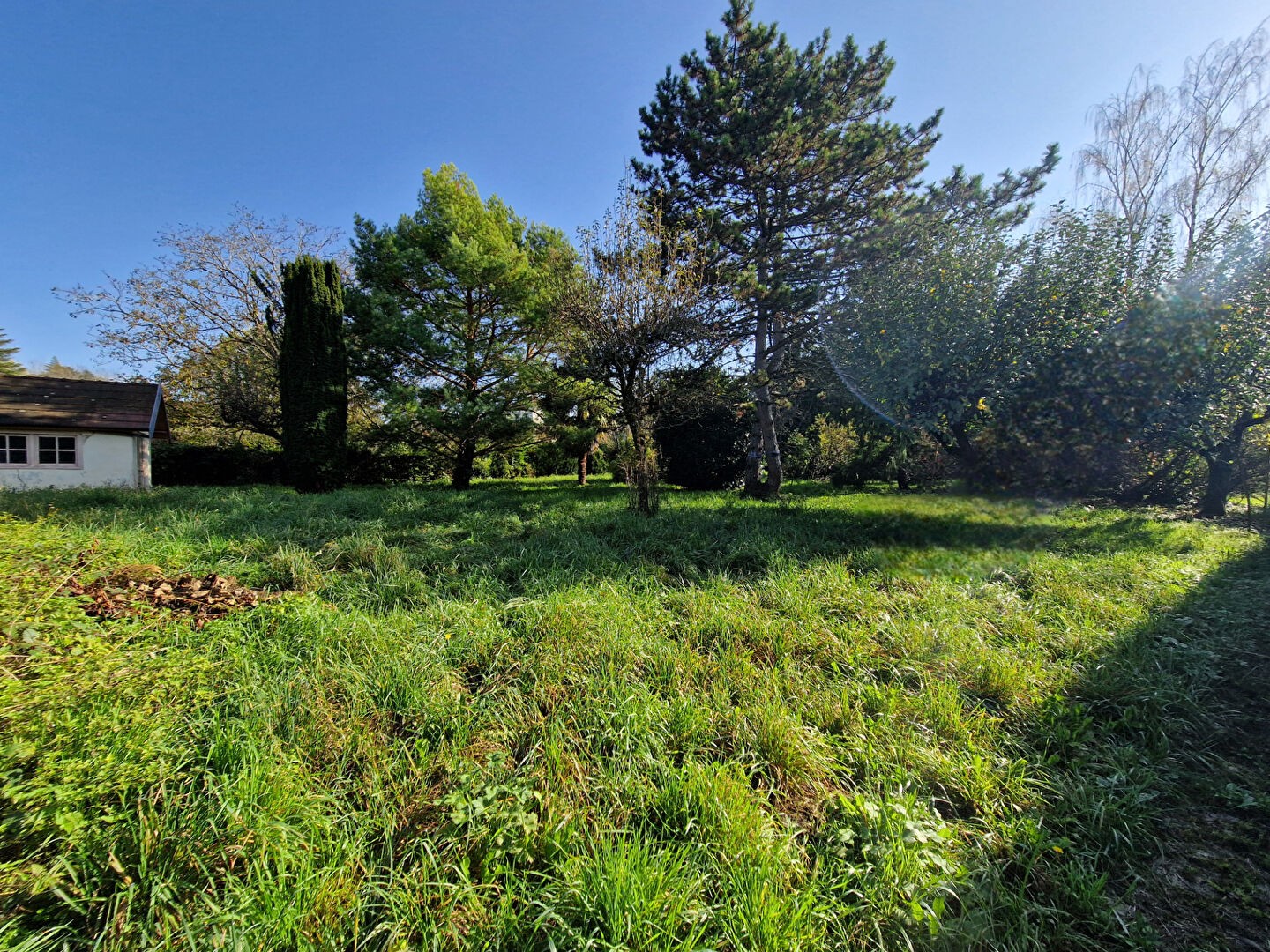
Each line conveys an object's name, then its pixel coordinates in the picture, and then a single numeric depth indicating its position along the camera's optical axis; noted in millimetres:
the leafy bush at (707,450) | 12672
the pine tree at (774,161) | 8703
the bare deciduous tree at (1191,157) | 13984
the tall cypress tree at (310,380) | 11047
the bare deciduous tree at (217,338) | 13602
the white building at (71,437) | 11344
